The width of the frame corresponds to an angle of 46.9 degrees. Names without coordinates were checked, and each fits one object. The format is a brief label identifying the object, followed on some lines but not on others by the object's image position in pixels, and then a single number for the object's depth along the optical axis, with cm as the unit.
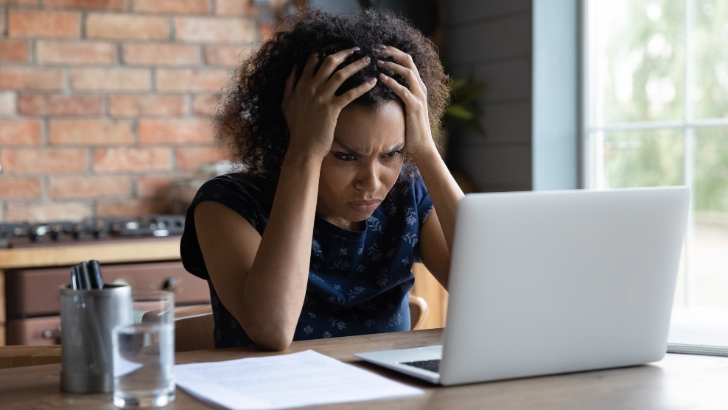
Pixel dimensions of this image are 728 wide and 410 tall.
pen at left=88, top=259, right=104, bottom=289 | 91
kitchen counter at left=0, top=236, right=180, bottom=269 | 224
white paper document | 85
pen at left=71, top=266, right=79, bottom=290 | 91
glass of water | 84
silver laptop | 89
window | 242
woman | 126
